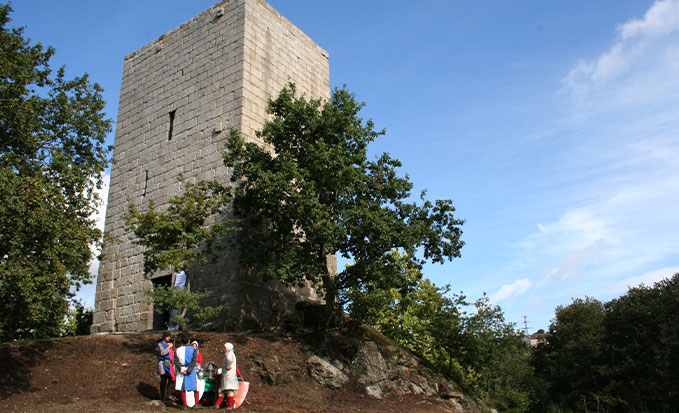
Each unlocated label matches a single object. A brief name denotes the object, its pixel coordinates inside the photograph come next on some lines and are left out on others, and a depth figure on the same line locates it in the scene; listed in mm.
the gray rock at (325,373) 11977
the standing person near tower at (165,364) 9234
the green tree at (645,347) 27891
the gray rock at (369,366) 12656
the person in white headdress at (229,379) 9227
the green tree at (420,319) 15241
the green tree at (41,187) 9500
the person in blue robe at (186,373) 9086
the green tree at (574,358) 32062
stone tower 14961
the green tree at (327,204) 12102
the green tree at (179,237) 11312
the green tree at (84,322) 19938
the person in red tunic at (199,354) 9381
